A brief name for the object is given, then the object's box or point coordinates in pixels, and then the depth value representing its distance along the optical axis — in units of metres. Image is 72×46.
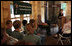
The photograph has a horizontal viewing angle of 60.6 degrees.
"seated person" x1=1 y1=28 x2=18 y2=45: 0.97
